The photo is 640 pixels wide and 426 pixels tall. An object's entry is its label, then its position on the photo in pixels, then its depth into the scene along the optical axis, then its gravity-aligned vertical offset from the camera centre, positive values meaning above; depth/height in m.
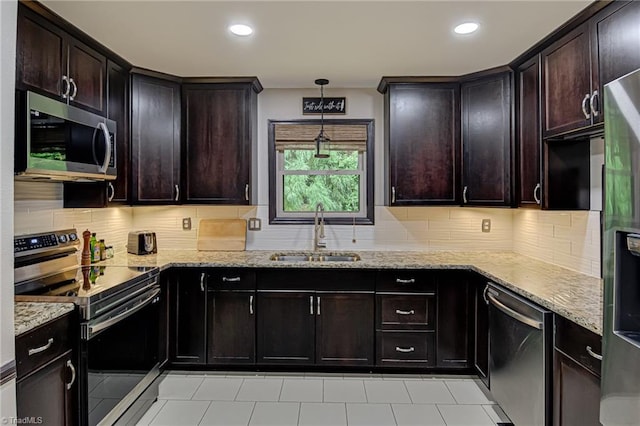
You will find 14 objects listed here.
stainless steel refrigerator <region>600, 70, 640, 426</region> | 1.25 -0.14
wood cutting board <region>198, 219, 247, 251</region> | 3.60 -0.19
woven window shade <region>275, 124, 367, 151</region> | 3.67 +0.71
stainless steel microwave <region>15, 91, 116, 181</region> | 1.86 +0.37
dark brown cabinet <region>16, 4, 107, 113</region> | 2.03 +0.84
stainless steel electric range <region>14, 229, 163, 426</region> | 1.91 -0.53
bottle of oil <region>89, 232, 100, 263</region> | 2.92 -0.25
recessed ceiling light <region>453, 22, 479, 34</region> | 2.32 +1.07
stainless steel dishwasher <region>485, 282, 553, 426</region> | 1.93 -0.77
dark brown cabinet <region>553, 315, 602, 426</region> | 1.59 -0.68
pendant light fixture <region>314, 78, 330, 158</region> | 3.45 +0.65
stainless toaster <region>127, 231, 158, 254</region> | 3.34 -0.24
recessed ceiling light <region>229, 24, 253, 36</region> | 2.34 +1.07
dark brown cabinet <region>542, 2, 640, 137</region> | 1.86 +0.76
